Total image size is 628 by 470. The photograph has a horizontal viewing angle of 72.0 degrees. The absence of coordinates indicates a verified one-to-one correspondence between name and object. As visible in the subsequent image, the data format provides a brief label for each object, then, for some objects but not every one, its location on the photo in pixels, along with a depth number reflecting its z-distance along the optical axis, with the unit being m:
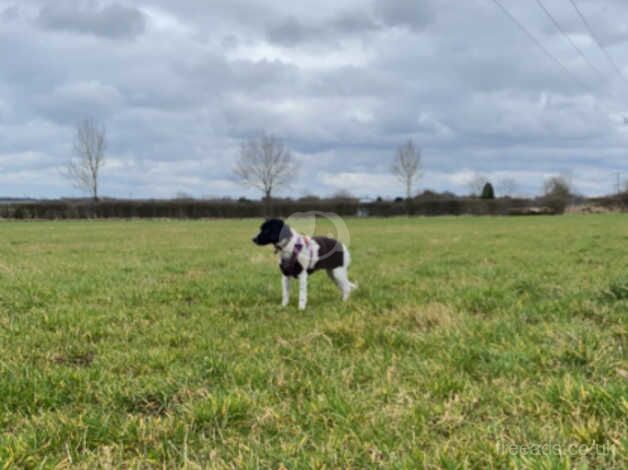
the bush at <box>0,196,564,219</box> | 49.81
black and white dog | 5.66
